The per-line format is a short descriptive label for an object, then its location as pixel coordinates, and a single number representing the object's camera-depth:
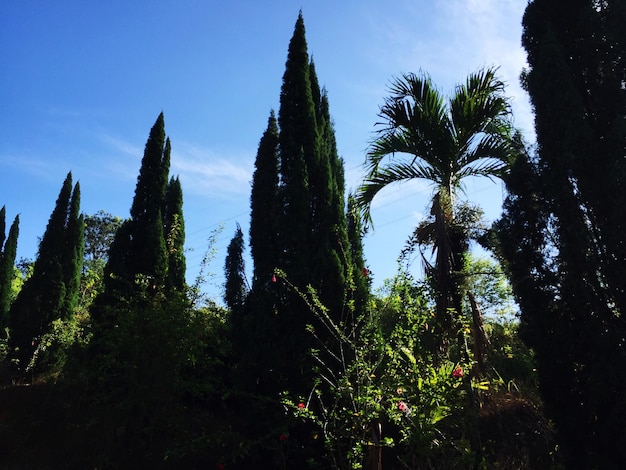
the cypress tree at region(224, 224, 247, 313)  7.85
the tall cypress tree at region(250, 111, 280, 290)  6.68
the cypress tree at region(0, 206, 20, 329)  19.91
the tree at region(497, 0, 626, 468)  3.77
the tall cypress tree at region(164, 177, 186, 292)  11.91
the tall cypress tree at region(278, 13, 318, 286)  6.34
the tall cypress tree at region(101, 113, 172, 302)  10.58
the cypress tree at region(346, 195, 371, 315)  5.87
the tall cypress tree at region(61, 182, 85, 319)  15.01
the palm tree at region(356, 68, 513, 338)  5.52
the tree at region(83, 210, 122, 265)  31.81
